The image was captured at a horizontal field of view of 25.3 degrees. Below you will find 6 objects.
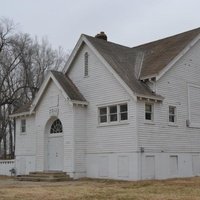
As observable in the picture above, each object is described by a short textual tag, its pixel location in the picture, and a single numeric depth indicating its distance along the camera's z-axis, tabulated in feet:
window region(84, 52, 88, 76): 103.60
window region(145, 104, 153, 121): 92.15
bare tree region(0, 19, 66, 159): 179.52
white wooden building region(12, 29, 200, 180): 90.84
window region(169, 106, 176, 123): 97.06
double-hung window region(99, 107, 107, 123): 96.93
